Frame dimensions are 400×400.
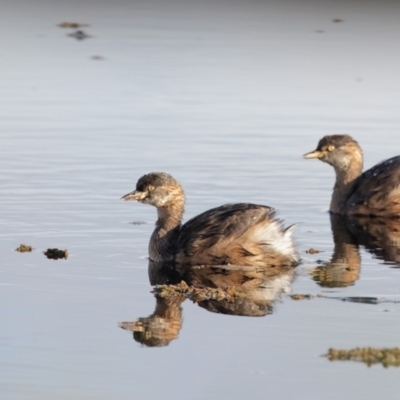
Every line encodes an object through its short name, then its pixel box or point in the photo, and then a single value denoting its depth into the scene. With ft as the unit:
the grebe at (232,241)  34.01
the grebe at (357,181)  43.73
